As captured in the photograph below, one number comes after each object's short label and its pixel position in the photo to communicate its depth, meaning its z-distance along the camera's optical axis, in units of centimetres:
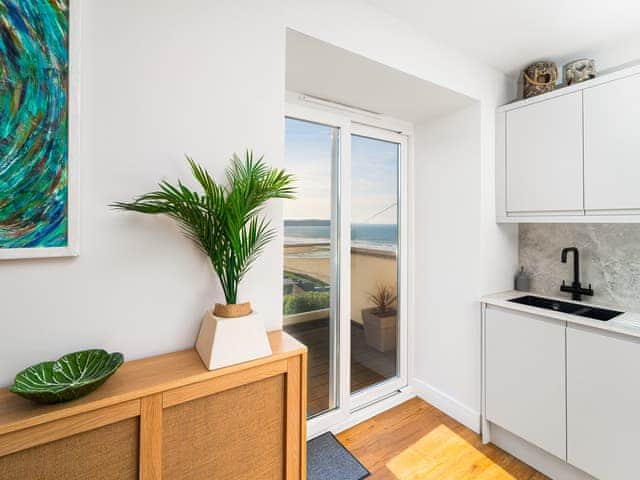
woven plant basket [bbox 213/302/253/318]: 103
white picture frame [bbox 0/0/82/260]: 91
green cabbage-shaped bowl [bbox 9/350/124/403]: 72
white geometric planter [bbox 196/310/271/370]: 95
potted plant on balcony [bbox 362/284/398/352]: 232
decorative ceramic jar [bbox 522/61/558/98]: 193
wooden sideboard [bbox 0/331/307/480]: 72
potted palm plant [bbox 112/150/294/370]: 95
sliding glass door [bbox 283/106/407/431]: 195
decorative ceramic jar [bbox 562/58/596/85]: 176
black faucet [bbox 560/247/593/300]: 192
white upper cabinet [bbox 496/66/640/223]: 157
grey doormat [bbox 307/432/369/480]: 163
